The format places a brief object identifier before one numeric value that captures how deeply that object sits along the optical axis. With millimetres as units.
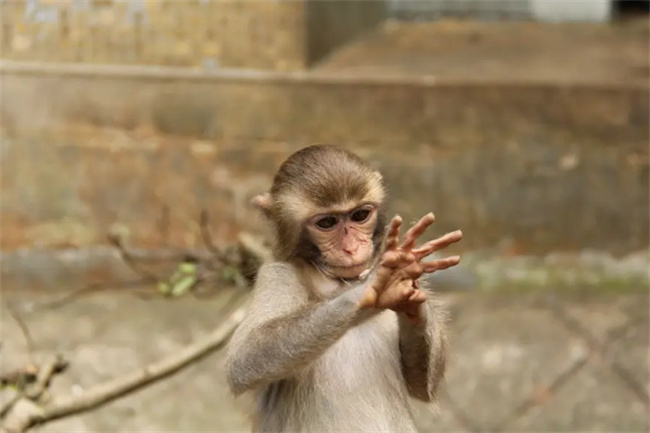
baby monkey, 6488
